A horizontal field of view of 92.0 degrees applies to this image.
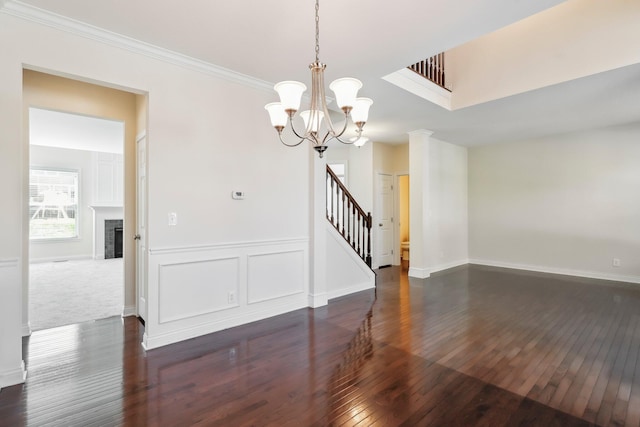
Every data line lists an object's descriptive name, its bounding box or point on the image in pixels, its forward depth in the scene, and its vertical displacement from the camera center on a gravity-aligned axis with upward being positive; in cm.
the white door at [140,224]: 341 -10
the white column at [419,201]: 589 +27
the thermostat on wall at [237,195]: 344 +23
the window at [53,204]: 787 +33
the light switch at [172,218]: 303 -2
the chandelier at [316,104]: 202 +76
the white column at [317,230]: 416 -20
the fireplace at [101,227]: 852 -31
